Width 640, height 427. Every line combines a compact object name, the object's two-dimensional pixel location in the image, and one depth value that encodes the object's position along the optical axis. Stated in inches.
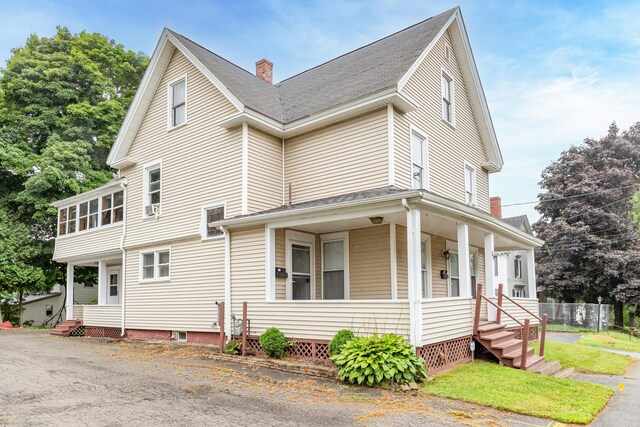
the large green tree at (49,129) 888.3
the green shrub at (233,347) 439.5
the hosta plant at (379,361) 313.3
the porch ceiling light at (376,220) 426.6
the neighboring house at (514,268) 1411.2
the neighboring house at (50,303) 1107.9
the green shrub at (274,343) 400.8
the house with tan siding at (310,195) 400.8
